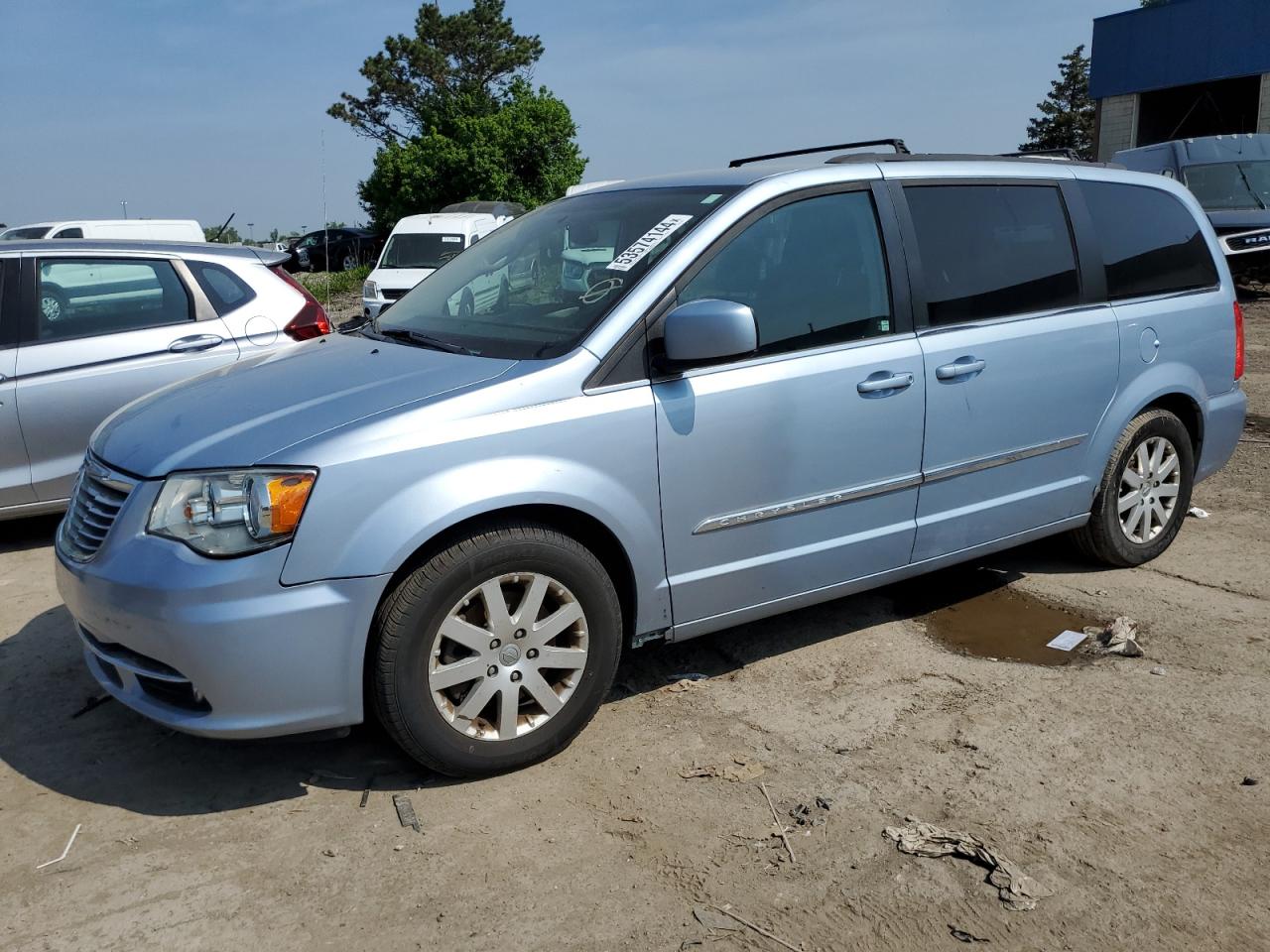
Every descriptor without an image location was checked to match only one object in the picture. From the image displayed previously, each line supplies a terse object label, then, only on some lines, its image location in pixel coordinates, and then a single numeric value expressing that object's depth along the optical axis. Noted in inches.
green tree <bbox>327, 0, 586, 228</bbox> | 1487.5
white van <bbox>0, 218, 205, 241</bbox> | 636.7
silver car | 219.0
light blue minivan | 118.4
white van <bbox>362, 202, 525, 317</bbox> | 625.9
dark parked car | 1398.9
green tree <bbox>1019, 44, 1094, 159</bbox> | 2258.9
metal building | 1119.0
